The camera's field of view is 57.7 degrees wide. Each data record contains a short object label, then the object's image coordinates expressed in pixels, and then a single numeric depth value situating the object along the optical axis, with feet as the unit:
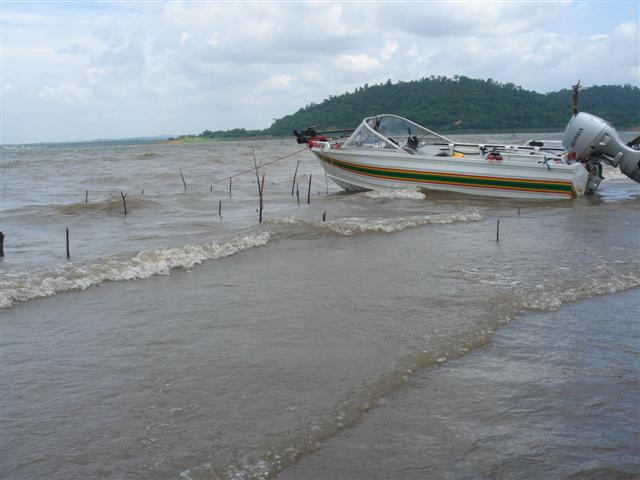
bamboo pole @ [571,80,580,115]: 64.54
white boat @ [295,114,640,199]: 54.85
